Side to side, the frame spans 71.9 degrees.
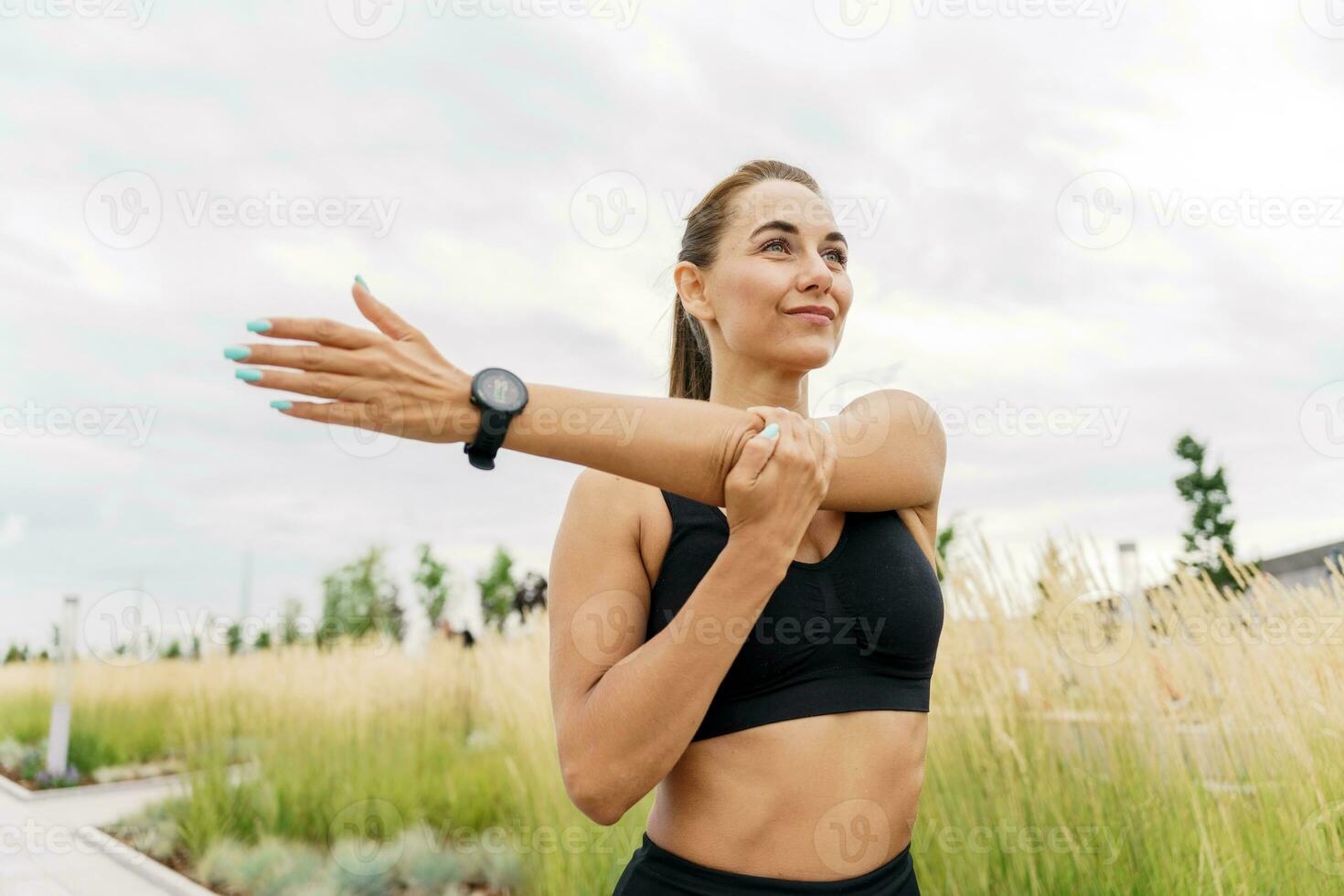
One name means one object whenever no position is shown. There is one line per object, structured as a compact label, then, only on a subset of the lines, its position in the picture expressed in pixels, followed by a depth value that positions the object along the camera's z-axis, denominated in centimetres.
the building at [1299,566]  2061
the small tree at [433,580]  3347
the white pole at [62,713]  980
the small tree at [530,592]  1978
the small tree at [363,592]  2705
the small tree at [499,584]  3297
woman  122
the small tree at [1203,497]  2745
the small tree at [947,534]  2740
